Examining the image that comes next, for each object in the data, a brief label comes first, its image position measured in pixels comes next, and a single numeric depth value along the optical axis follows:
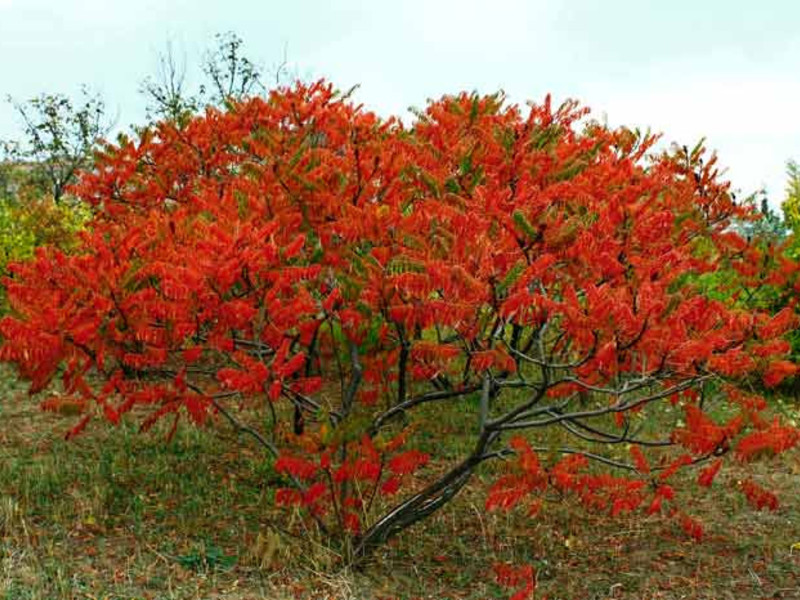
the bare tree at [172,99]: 22.75
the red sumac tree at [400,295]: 3.91
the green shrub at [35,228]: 11.95
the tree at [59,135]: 24.58
